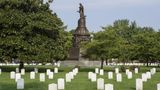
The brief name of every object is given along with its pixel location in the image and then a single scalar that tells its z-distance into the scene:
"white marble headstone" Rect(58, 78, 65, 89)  21.28
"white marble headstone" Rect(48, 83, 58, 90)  18.17
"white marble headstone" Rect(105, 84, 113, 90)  18.05
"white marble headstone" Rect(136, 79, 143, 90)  21.01
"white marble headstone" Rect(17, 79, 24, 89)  21.36
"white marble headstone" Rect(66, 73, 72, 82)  26.93
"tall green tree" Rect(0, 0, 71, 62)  39.50
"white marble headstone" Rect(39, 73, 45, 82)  26.81
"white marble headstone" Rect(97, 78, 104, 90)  21.48
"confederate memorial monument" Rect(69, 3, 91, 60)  58.25
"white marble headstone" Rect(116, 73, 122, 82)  26.89
